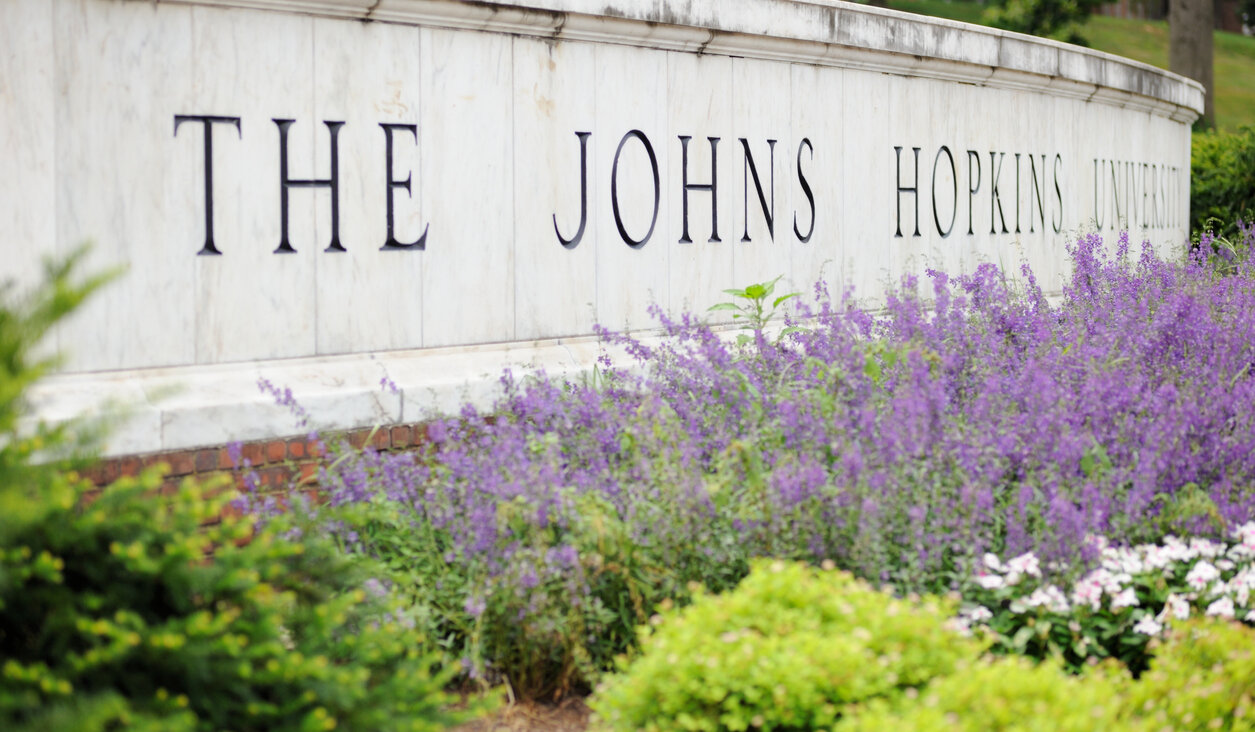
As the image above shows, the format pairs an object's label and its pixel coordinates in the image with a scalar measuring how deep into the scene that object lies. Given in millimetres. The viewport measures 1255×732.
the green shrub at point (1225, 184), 12172
